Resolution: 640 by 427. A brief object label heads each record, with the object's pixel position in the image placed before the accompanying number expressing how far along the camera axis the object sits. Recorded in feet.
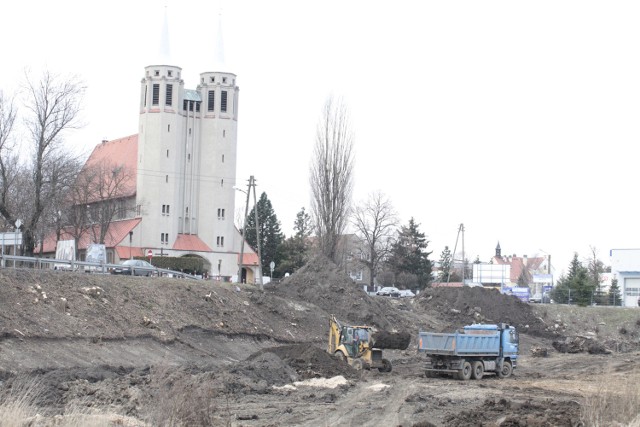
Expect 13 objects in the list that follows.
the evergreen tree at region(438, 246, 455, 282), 457.35
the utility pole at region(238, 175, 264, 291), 206.38
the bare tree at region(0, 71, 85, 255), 182.39
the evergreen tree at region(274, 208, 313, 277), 330.34
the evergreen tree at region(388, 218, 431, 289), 330.54
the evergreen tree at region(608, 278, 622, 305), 264.31
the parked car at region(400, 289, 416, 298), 299.89
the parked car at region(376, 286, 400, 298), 296.26
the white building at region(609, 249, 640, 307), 292.81
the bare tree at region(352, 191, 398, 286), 331.57
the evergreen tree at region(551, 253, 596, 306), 252.83
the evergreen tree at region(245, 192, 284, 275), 338.75
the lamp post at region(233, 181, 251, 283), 204.85
